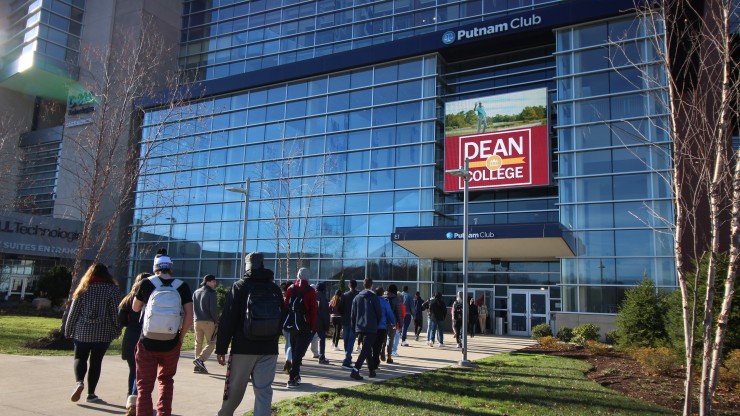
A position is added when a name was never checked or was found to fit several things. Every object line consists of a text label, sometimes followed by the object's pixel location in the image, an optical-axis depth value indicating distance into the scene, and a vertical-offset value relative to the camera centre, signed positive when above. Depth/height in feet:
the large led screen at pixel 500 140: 86.84 +25.36
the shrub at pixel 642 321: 55.36 -1.66
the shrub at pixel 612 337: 65.67 -4.04
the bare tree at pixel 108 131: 47.37 +14.34
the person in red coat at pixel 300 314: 29.94 -1.17
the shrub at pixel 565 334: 70.74 -4.09
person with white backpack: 19.12 -1.95
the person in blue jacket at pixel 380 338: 34.40 -2.78
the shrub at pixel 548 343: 58.95 -4.39
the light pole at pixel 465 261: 42.34 +3.14
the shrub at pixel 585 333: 65.87 -3.70
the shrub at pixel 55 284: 105.50 +0.04
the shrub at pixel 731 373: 33.27 -3.92
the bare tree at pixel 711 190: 17.72 +3.88
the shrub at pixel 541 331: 70.85 -3.78
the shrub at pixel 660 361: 37.86 -3.86
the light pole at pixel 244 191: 69.44 +12.46
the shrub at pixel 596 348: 54.49 -4.50
